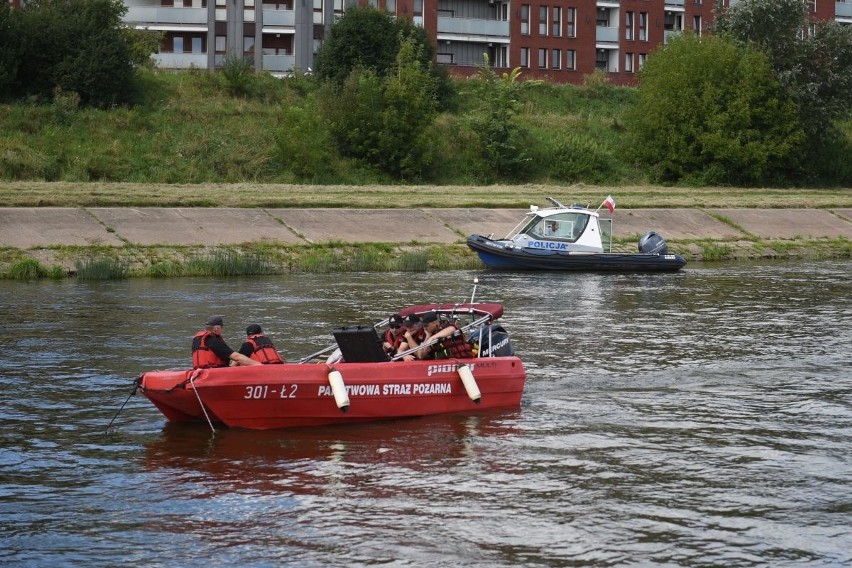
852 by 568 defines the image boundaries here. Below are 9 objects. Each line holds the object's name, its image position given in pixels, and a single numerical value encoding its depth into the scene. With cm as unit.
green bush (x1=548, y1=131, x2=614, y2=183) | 6391
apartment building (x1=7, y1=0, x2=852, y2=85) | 8112
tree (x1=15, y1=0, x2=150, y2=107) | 6097
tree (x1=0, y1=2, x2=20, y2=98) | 5951
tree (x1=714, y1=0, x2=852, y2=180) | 6654
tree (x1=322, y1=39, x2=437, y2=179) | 5962
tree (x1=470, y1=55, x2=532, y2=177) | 6281
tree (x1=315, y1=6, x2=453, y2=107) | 6938
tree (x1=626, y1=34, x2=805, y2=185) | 6397
